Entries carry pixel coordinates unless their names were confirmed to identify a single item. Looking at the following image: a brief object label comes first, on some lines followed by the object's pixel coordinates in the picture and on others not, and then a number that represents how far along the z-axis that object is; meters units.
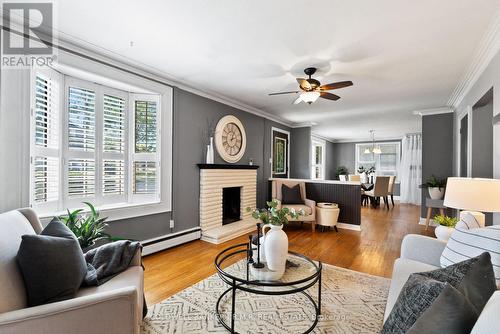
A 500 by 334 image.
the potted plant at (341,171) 9.76
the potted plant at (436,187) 4.50
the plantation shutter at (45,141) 2.25
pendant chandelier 7.91
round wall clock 4.25
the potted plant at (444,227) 2.13
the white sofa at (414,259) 1.48
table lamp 1.79
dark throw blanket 1.58
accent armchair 4.36
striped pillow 1.31
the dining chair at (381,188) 6.77
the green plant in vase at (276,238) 1.84
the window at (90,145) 2.37
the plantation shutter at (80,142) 2.61
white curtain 7.87
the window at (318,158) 8.87
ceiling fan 2.83
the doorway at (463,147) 3.97
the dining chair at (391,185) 7.18
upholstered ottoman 4.28
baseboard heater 3.14
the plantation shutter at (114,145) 2.93
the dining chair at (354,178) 7.80
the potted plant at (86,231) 2.03
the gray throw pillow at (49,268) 1.17
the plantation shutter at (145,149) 3.23
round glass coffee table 1.57
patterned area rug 1.74
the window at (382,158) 9.02
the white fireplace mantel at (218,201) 3.86
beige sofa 1.03
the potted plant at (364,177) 8.54
